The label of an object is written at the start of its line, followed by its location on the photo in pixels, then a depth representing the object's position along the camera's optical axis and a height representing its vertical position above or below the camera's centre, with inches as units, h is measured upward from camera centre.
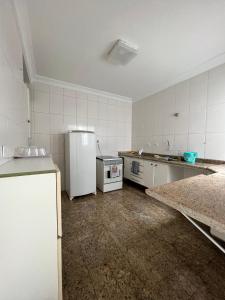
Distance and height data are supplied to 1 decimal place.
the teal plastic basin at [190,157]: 88.0 -8.3
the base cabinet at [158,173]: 94.7 -22.3
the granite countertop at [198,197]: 21.2 -11.6
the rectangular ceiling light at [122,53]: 65.2 +51.7
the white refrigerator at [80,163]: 99.8 -15.2
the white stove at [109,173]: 113.9 -26.6
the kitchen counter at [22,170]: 24.2 -5.6
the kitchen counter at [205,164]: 67.0 -12.1
